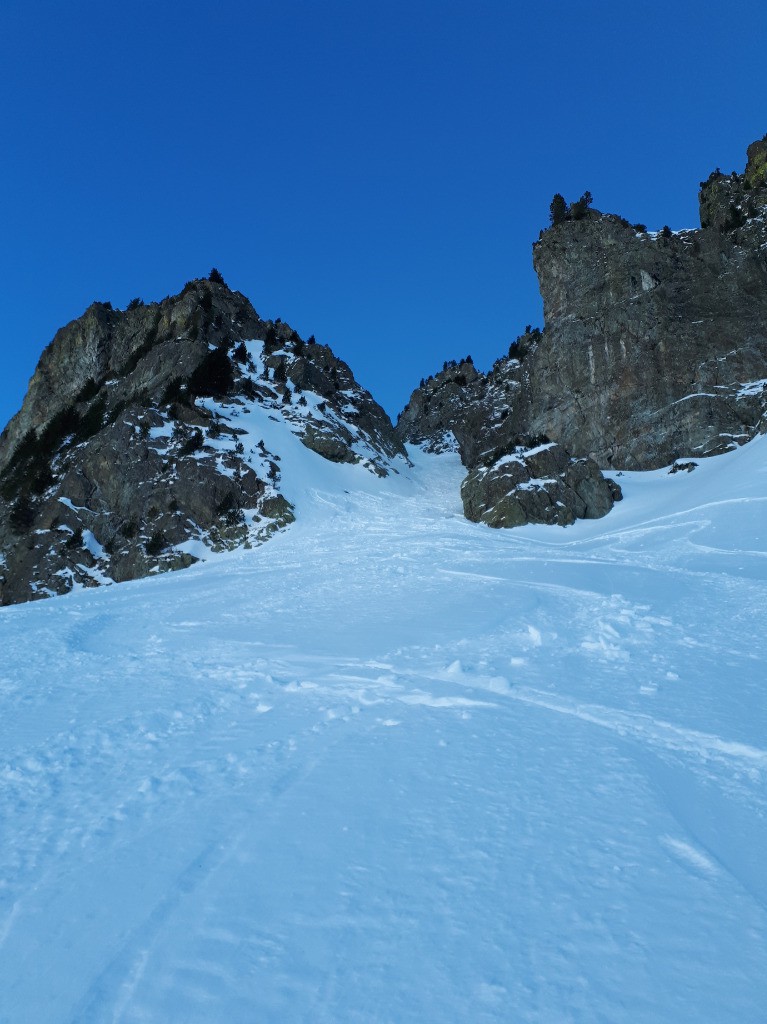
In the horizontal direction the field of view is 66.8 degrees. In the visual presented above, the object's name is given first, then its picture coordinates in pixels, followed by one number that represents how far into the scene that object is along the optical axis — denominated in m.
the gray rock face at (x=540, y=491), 29.20
